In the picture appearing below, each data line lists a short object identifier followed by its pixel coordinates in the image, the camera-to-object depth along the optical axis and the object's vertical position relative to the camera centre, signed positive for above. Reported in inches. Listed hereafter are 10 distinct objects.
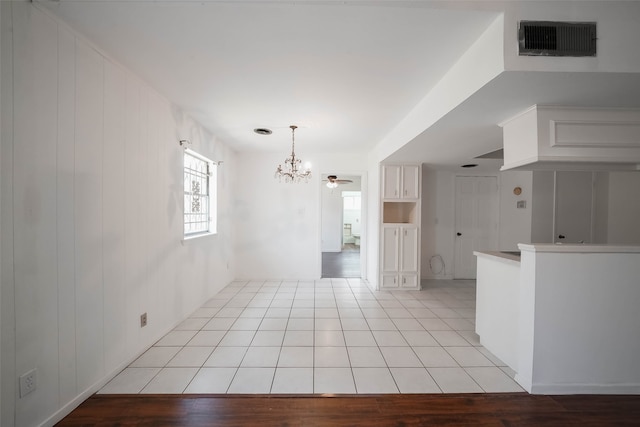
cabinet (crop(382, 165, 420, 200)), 180.2 +20.4
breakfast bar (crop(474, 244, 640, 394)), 76.9 -31.1
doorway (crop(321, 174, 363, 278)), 291.9 -33.7
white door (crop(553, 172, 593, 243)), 176.2 +4.8
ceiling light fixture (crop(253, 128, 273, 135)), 145.0 +44.7
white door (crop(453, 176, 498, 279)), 208.5 -2.3
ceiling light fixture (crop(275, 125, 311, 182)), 201.3 +30.5
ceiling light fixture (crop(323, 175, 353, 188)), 224.8 +26.4
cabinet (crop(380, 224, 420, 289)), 182.1 -31.5
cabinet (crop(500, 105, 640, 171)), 76.2 +22.7
